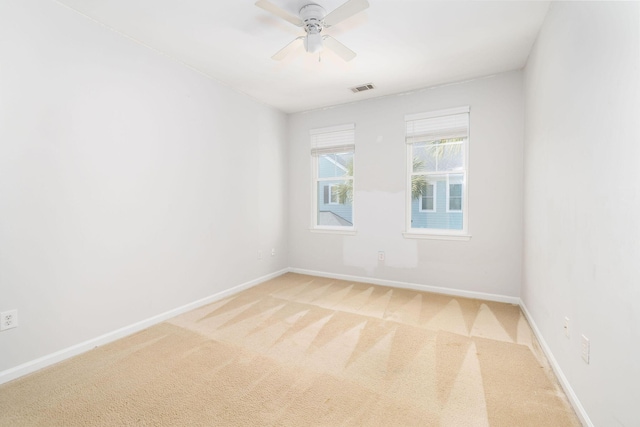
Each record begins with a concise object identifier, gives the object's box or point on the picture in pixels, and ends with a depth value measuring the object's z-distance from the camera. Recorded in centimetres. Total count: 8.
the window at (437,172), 356
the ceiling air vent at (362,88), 358
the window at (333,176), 430
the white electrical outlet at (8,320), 185
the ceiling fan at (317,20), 189
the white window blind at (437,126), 350
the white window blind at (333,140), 422
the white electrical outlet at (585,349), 148
